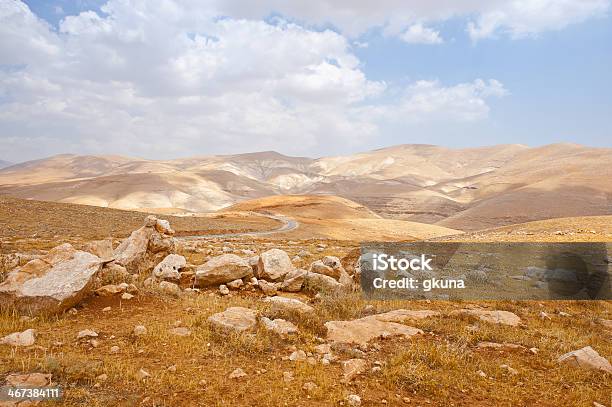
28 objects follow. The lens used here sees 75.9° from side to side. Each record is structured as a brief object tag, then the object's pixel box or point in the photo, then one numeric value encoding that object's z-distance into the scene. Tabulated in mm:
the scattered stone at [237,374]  5723
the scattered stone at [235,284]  11070
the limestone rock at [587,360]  6379
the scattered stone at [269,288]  10902
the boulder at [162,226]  14510
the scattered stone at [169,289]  9484
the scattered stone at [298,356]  6398
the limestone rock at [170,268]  11102
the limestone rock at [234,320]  7215
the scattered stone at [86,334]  6713
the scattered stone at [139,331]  6908
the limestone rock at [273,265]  11742
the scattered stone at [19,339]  6273
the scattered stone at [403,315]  8695
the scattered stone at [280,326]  7337
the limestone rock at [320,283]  11172
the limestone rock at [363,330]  7422
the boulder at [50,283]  7656
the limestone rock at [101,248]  12324
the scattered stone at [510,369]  6258
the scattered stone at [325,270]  12164
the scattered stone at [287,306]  8227
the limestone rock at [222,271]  11062
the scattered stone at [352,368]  5815
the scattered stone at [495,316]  8992
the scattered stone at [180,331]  7078
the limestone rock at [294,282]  11234
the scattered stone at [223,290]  10531
